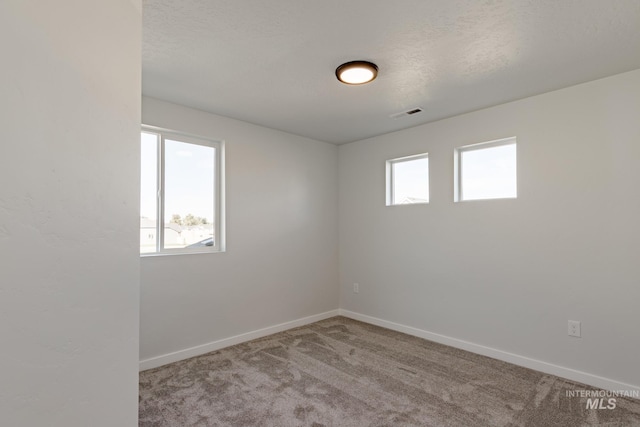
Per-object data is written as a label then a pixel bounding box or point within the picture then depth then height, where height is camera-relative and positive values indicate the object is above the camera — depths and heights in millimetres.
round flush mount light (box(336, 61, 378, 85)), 2379 +1081
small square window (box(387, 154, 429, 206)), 3885 +451
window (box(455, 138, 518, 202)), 3199 +470
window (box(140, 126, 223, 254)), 3121 +233
